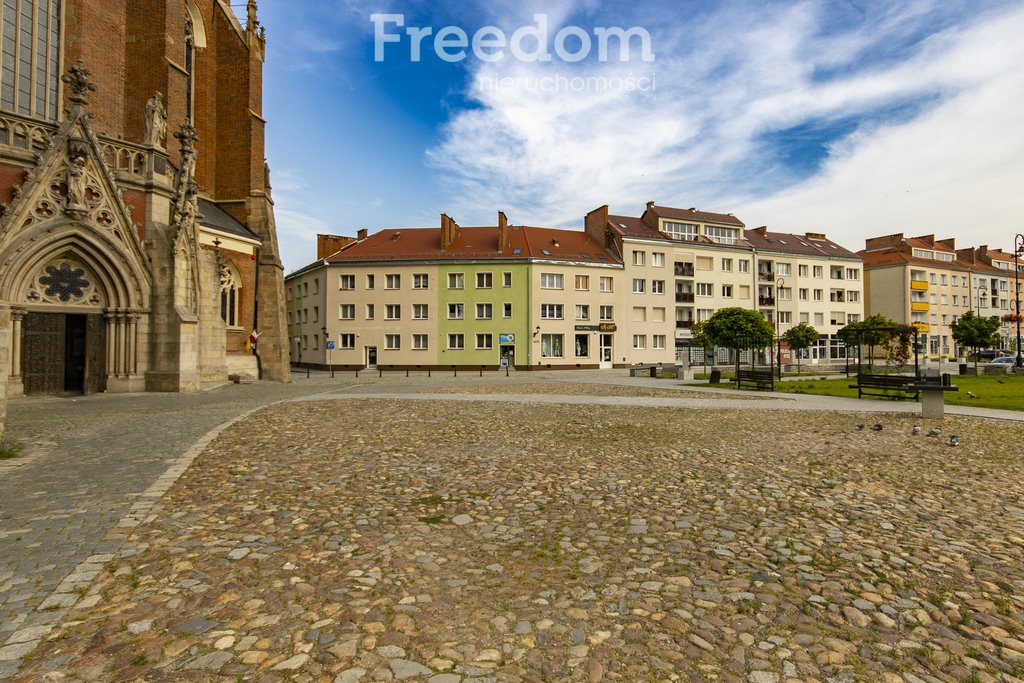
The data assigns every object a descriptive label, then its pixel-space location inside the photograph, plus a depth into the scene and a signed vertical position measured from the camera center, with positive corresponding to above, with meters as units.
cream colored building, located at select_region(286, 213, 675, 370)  46.88 +4.26
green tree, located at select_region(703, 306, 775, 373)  35.19 +1.82
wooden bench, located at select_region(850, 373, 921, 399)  16.61 -0.99
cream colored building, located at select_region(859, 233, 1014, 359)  64.50 +8.81
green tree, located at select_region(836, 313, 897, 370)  29.92 +1.15
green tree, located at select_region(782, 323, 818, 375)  43.84 +1.52
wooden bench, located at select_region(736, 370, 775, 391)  21.58 -1.02
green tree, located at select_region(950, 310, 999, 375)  39.34 +1.70
